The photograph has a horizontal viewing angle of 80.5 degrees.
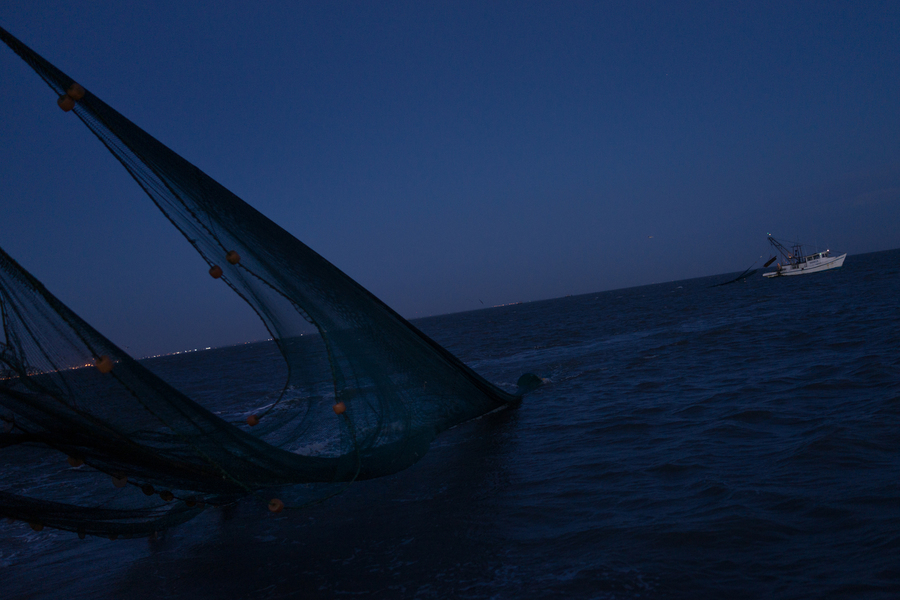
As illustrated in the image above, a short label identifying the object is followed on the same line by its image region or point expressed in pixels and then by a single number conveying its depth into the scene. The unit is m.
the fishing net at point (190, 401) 3.75
